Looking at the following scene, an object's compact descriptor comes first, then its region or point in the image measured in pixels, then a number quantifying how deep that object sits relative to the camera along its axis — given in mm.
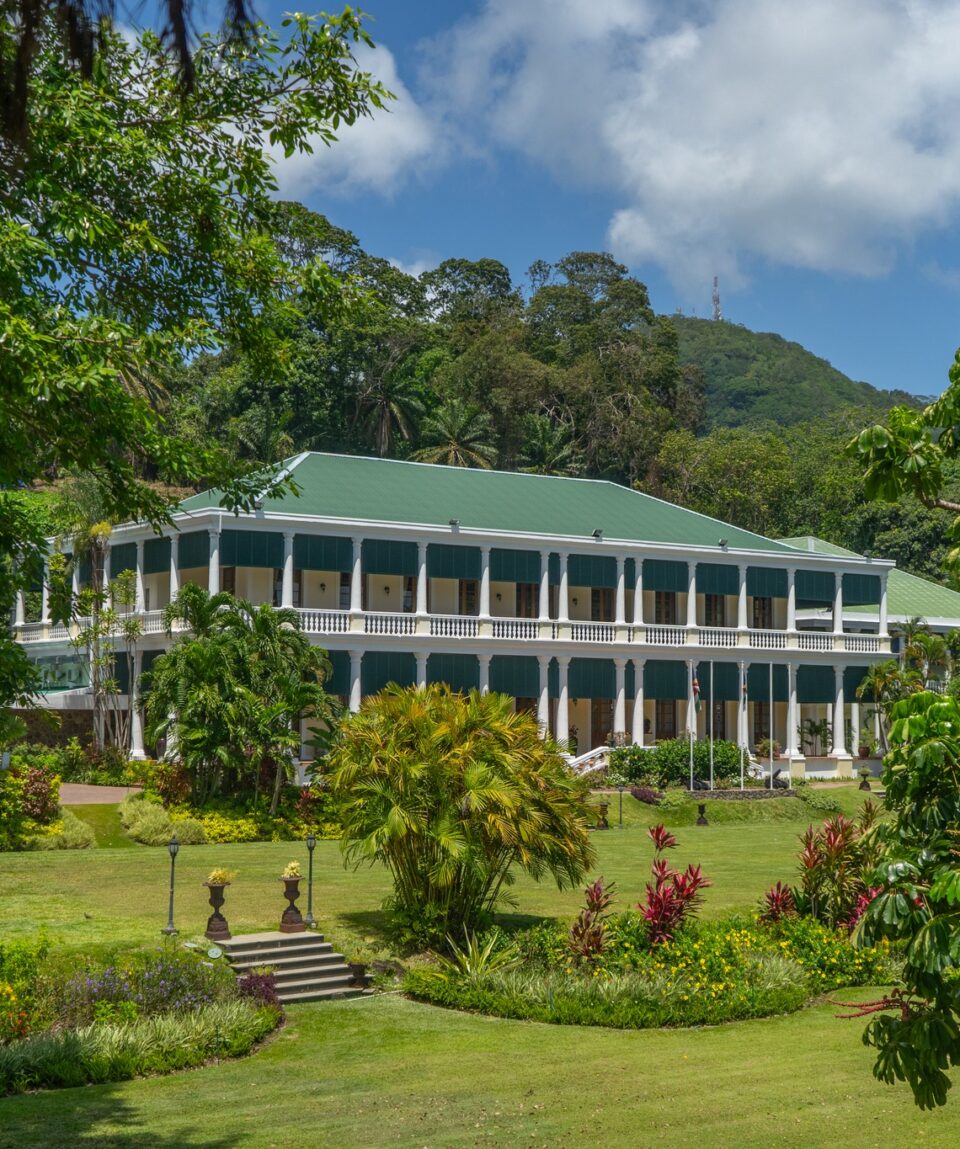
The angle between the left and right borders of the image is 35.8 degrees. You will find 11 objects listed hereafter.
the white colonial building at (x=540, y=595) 46531
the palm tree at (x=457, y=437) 78875
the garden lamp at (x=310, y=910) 23359
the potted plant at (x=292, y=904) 22750
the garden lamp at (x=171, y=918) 22281
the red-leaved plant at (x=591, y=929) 22141
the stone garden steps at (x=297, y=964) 21578
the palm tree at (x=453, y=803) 22953
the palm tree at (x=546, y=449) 82438
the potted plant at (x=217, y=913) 22031
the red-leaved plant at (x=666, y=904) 22141
